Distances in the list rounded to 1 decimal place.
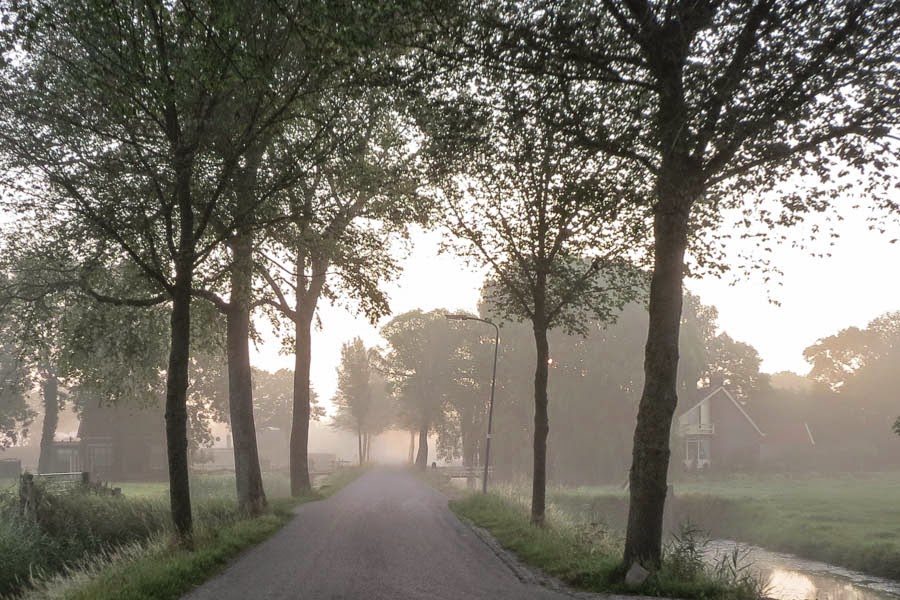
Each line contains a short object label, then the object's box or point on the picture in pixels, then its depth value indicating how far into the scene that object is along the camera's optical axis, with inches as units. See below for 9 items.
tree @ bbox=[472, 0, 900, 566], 404.5
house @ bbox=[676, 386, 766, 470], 2347.4
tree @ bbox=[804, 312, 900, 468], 2507.4
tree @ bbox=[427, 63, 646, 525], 482.3
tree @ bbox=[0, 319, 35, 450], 2176.4
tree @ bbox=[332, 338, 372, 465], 2723.9
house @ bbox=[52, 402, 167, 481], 2094.0
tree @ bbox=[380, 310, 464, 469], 2568.9
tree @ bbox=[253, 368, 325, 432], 3831.2
